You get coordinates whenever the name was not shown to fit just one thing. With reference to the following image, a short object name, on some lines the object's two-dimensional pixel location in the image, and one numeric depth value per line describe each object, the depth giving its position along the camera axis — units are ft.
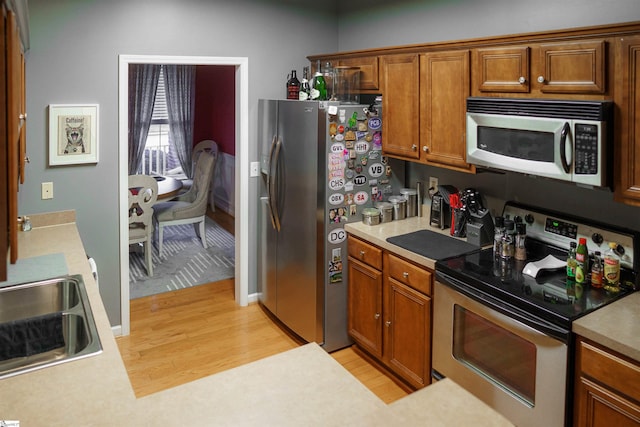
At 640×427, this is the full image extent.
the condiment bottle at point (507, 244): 8.67
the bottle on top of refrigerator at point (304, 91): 11.99
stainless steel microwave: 6.82
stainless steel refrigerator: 10.75
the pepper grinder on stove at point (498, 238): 8.78
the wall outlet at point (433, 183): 11.30
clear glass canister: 11.65
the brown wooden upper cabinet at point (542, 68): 6.92
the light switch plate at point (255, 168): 13.44
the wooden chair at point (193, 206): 17.70
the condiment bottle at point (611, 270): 7.27
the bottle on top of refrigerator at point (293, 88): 12.69
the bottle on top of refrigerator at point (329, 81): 11.84
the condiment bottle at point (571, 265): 7.67
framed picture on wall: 10.69
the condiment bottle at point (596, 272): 7.38
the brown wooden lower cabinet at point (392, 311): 9.24
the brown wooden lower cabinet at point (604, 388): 5.89
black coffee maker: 10.36
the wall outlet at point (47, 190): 10.80
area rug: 15.53
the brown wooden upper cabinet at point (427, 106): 9.07
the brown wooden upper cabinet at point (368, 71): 11.10
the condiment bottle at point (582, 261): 7.52
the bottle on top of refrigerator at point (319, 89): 11.78
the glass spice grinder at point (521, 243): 8.58
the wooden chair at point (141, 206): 15.28
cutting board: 9.07
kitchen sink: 6.37
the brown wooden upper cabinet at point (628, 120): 6.49
